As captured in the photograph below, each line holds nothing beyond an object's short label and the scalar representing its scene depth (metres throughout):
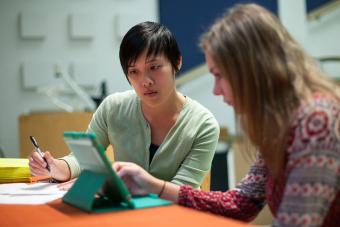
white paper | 1.39
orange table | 1.04
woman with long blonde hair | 0.97
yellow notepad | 1.81
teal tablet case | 1.15
